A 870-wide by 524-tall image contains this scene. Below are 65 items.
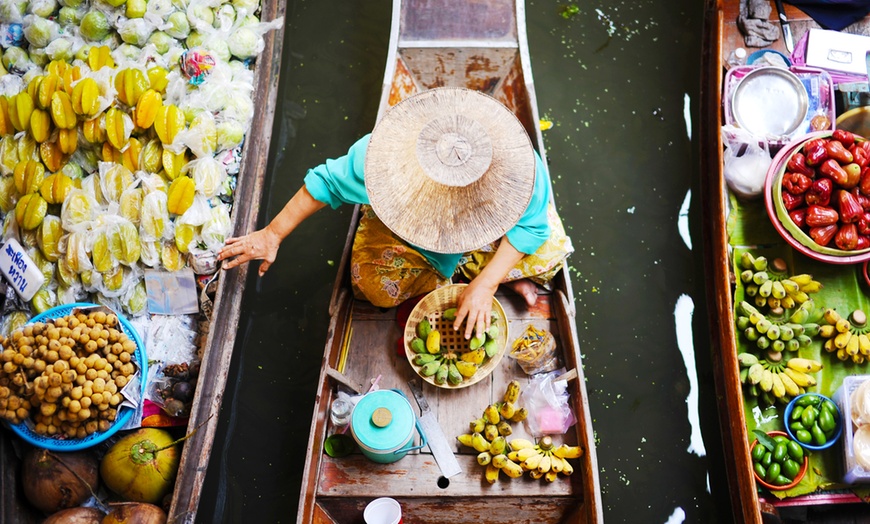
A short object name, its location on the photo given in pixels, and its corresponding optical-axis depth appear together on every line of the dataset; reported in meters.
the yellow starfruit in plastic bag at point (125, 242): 3.19
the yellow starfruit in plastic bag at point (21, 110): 3.37
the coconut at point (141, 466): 2.94
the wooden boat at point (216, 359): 2.95
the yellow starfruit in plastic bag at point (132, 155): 3.36
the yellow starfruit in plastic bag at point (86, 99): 3.26
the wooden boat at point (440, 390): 2.77
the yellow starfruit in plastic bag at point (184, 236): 3.23
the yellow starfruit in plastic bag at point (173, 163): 3.32
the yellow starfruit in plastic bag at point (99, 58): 3.50
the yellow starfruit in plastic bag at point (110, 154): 3.36
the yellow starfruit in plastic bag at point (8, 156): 3.39
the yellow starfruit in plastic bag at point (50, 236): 3.26
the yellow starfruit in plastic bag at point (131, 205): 3.23
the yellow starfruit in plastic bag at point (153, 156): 3.34
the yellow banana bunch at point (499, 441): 2.75
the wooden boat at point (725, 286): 2.92
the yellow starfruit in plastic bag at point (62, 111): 3.27
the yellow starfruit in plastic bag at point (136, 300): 3.29
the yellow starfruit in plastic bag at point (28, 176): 3.32
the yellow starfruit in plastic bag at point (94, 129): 3.32
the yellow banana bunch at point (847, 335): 3.05
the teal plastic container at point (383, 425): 2.64
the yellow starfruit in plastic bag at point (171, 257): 3.24
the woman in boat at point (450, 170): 1.98
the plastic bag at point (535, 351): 2.91
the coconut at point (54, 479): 2.93
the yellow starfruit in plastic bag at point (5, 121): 3.44
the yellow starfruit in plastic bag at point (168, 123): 3.33
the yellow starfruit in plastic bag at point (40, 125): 3.34
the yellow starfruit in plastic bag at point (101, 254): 3.19
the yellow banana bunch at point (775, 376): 3.03
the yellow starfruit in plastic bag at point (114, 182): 3.29
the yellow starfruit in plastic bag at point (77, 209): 3.23
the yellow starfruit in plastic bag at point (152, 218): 3.20
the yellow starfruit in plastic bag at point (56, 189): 3.29
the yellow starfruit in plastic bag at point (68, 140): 3.33
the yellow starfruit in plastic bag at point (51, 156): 3.37
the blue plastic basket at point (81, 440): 2.94
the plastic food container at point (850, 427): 2.81
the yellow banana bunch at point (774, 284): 3.13
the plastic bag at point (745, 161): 3.28
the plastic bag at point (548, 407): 2.85
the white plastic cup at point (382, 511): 2.70
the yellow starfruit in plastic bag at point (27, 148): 3.38
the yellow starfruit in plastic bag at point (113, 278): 3.23
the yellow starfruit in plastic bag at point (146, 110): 3.32
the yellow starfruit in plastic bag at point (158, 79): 3.44
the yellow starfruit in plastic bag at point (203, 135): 3.34
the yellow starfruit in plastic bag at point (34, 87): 3.38
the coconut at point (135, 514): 2.83
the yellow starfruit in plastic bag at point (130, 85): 3.35
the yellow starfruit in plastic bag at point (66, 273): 3.25
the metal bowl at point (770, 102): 3.39
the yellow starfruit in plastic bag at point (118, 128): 3.30
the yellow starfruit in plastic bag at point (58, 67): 3.42
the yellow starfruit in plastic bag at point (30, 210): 3.25
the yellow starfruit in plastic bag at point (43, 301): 3.24
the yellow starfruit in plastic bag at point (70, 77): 3.34
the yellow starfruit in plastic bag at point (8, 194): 3.42
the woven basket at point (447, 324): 2.88
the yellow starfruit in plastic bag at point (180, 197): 3.24
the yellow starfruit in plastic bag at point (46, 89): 3.33
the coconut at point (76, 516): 2.88
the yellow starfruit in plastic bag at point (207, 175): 3.31
